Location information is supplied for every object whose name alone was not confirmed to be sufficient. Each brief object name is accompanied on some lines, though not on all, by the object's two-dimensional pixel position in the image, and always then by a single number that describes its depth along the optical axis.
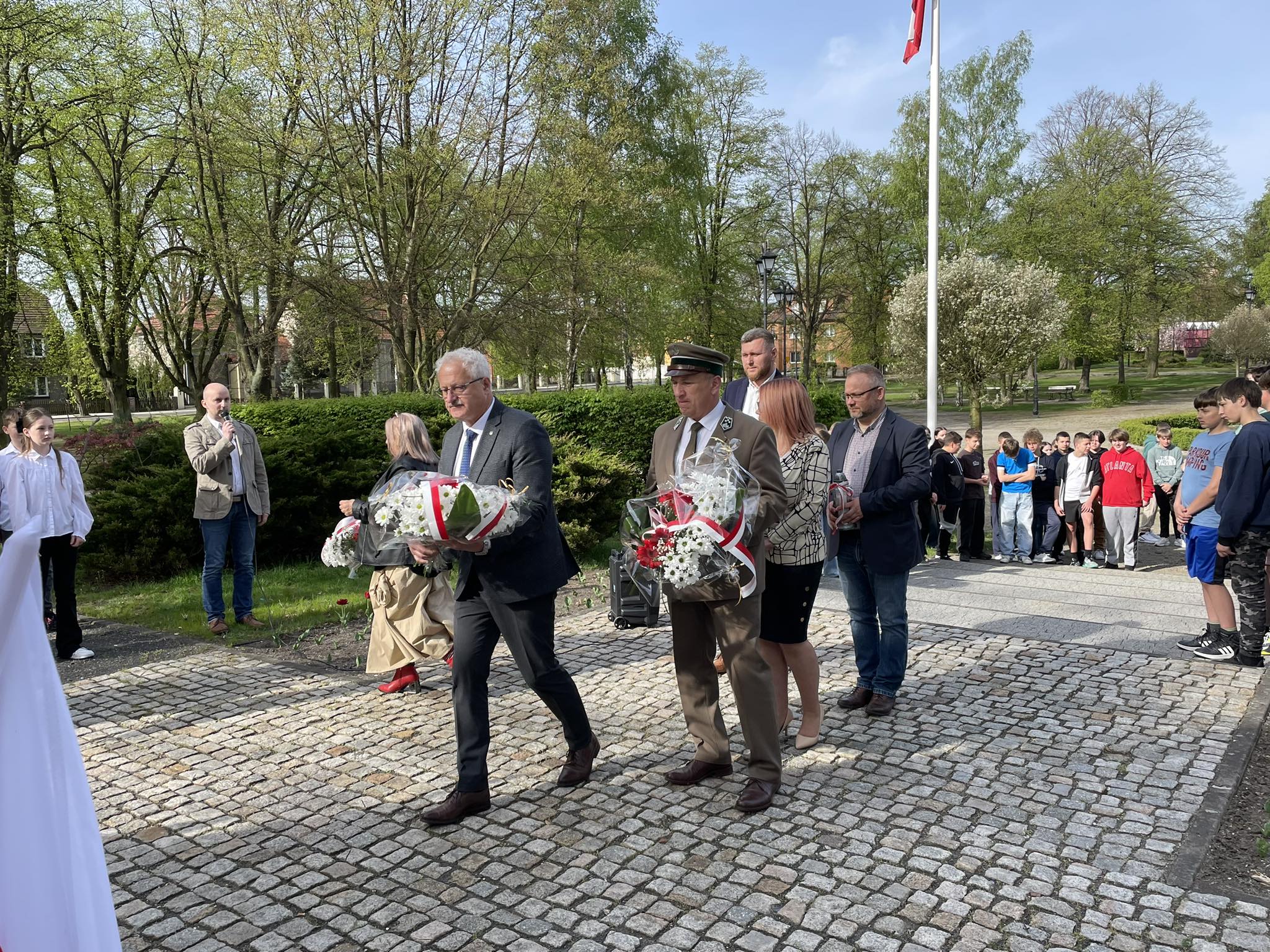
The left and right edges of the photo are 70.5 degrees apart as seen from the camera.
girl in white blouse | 7.23
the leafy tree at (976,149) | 41.06
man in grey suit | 4.36
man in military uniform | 4.31
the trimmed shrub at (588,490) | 10.73
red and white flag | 15.45
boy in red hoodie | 11.24
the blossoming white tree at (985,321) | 30.36
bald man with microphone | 7.61
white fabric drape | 1.49
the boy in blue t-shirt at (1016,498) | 11.76
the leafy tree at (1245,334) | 45.97
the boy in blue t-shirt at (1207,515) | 6.80
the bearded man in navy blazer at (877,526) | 5.40
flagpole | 14.88
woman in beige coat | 6.20
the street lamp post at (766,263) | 26.92
